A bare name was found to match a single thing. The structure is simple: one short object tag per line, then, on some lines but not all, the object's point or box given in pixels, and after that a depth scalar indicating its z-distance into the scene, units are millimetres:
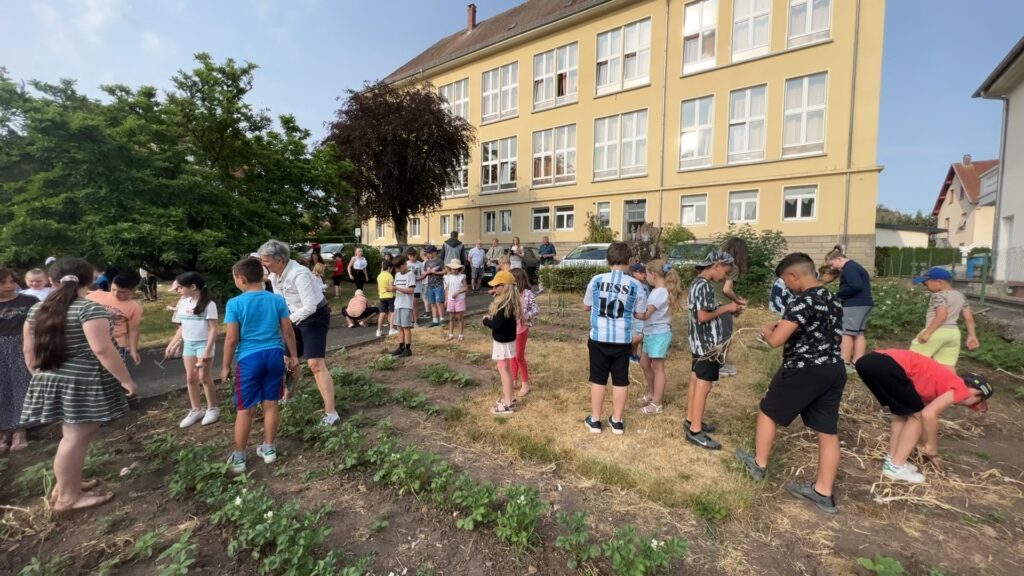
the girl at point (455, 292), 8180
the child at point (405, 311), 7148
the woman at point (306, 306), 4105
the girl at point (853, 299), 5652
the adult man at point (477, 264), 14367
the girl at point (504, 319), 4582
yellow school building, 17250
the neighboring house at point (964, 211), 32969
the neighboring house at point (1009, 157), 14333
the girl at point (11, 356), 3854
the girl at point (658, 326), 4582
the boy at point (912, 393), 3312
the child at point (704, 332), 3904
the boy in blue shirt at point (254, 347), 3434
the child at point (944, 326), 4332
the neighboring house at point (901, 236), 30769
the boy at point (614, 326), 3926
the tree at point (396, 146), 20906
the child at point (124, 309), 4547
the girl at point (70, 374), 2947
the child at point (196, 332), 4391
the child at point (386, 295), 7977
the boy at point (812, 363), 3025
